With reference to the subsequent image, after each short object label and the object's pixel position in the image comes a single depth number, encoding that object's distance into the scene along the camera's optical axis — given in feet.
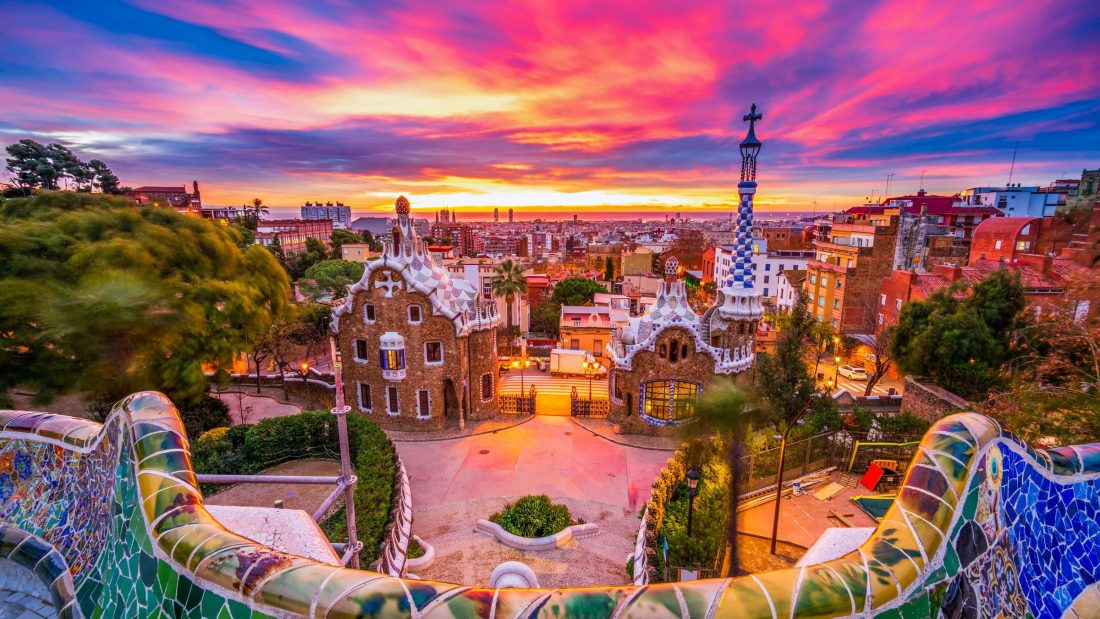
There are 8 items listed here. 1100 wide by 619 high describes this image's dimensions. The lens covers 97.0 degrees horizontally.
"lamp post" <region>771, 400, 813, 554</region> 42.69
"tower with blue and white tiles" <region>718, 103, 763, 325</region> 66.33
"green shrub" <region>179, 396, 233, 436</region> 63.98
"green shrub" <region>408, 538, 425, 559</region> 43.04
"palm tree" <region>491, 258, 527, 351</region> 130.21
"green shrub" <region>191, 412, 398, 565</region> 46.42
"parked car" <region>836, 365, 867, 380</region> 105.91
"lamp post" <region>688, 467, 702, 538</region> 36.09
